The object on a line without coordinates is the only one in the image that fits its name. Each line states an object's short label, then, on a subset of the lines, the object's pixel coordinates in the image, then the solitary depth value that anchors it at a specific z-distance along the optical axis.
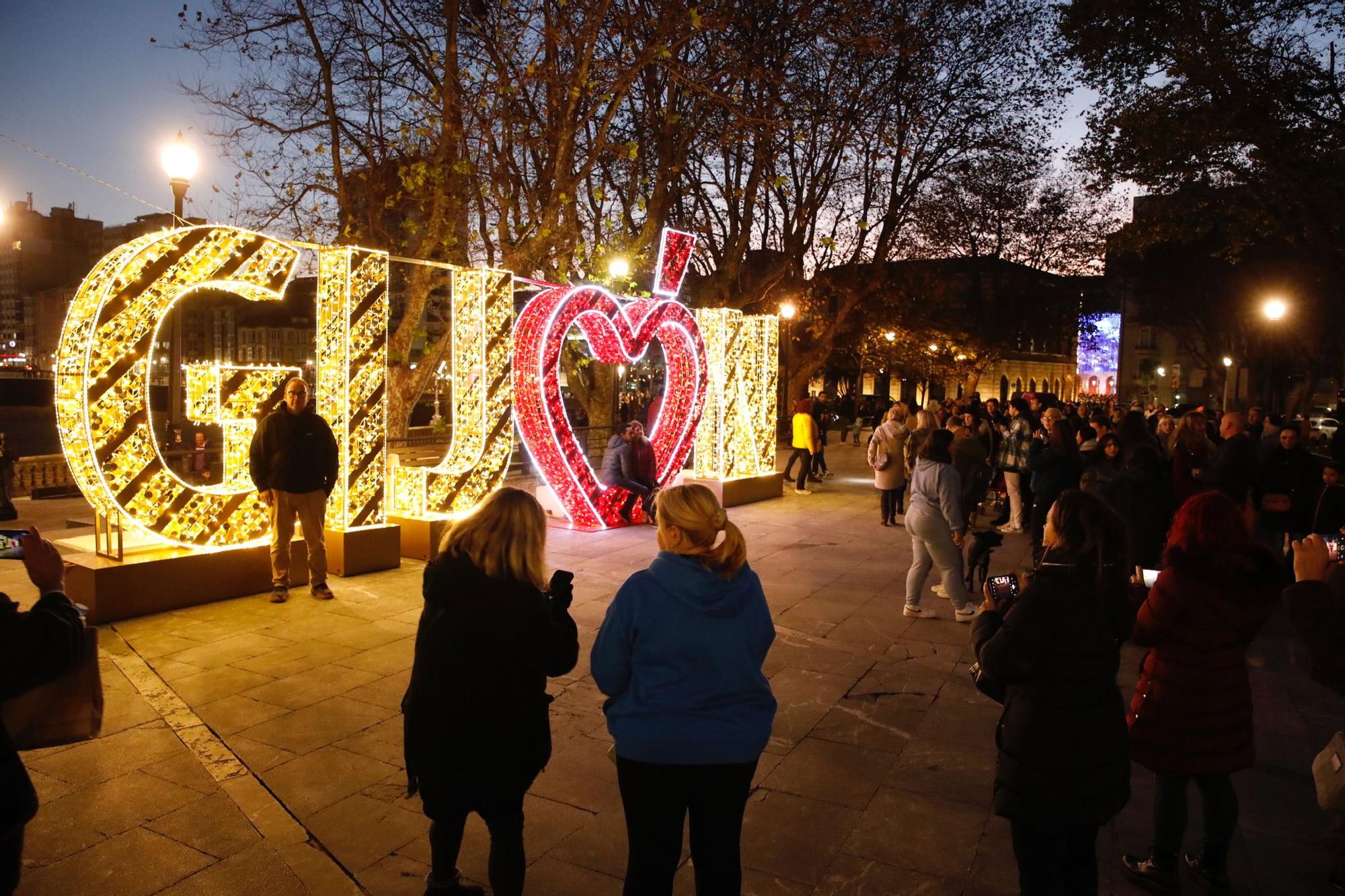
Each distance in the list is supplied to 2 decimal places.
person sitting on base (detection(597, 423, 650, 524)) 12.03
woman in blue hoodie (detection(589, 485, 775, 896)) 2.67
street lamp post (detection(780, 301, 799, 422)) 21.00
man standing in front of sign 7.67
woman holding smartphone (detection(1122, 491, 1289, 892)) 3.53
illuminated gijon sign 6.99
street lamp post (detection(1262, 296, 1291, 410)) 22.75
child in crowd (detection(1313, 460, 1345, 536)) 7.23
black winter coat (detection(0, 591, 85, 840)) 2.41
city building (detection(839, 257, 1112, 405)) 35.78
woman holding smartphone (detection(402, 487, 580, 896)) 2.94
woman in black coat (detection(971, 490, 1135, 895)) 2.91
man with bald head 8.70
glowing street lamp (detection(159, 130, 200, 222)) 9.27
